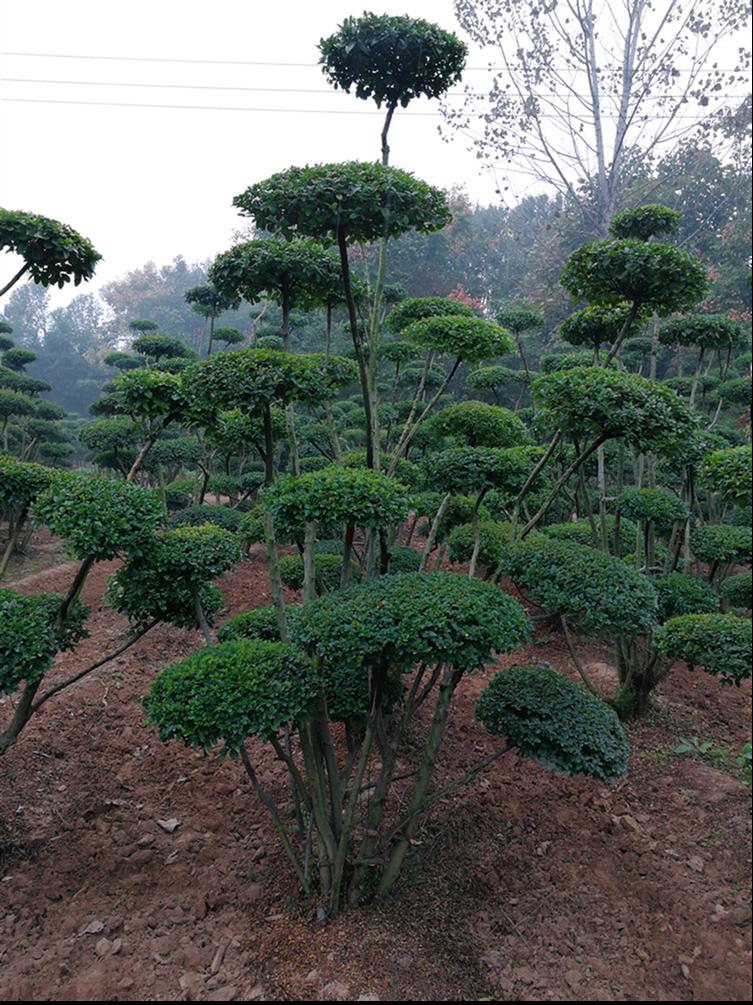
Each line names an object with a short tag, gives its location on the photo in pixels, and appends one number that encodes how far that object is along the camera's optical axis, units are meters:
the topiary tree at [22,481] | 3.21
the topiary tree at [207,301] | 8.31
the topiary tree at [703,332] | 5.50
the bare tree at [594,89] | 8.71
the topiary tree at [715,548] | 4.42
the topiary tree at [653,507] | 4.89
